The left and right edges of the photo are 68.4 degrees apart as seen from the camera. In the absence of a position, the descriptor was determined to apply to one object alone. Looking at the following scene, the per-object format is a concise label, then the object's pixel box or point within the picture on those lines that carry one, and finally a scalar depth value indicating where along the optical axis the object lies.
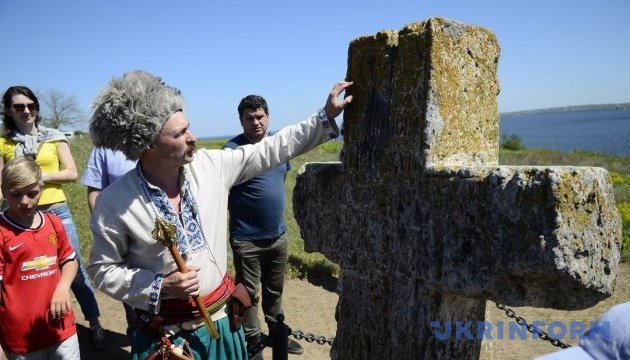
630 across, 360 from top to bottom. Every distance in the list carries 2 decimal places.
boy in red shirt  2.66
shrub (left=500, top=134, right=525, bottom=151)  31.82
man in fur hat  1.90
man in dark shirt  4.03
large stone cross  1.51
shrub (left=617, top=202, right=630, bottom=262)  6.80
